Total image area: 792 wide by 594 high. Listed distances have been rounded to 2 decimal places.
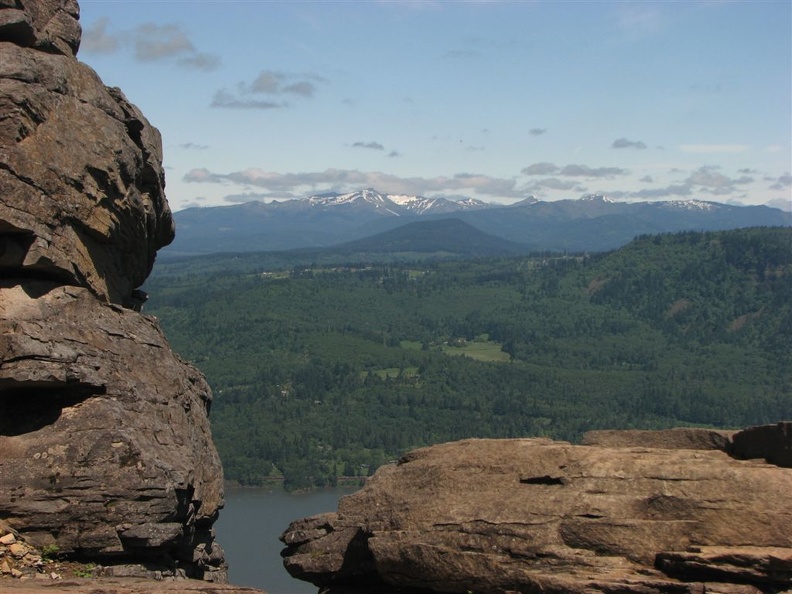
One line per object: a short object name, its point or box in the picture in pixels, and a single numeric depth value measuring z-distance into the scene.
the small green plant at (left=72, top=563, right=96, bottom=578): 19.56
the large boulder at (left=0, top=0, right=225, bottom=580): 20.28
